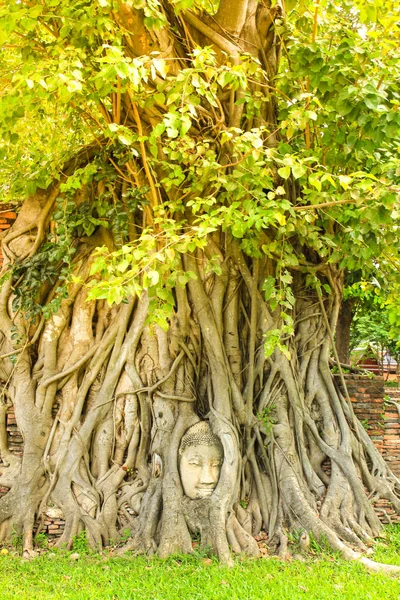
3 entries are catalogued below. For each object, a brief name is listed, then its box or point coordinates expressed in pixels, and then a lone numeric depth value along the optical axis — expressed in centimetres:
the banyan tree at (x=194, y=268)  428
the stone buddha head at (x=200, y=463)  473
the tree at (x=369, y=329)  1114
